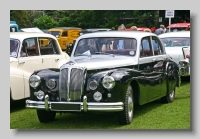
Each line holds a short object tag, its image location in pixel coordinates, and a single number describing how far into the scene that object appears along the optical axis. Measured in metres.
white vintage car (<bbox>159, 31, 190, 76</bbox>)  10.19
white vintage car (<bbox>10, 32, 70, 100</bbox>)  8.93
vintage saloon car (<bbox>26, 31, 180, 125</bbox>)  7.39
